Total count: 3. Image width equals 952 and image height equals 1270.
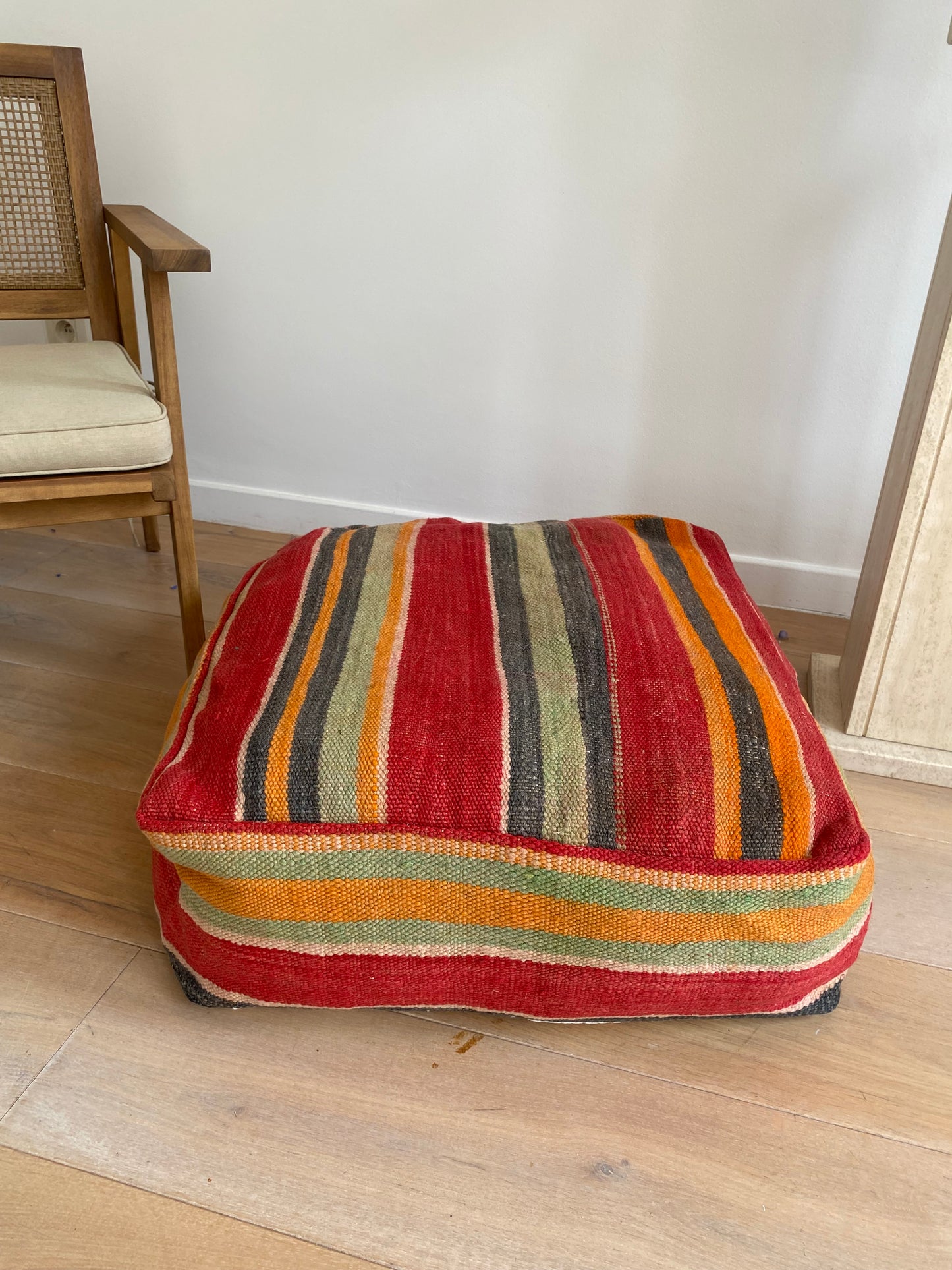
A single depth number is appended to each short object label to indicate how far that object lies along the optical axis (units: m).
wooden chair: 1.20
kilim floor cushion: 0.86
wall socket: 1.93
